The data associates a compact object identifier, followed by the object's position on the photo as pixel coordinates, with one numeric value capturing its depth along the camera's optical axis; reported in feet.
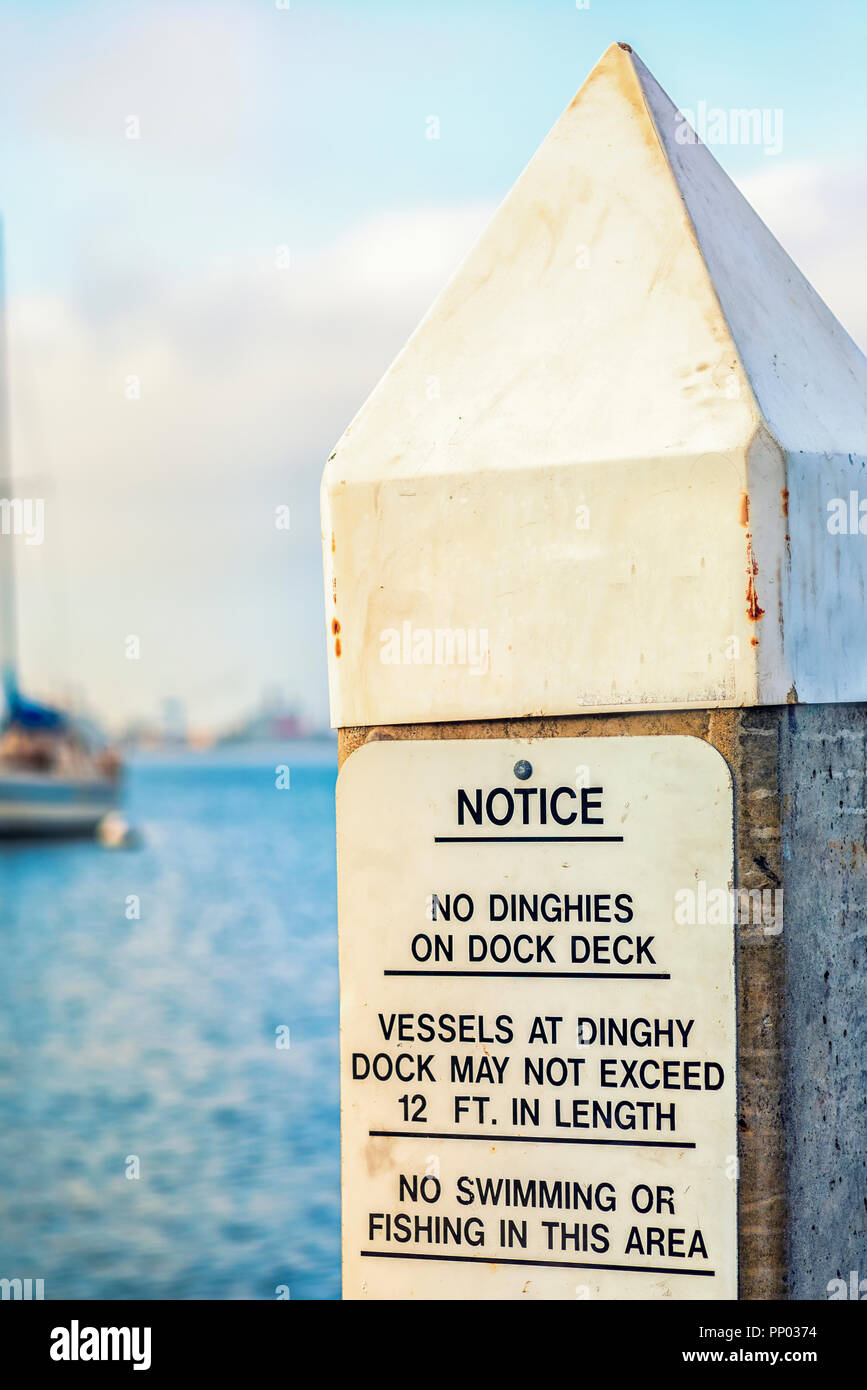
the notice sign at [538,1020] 8.07
